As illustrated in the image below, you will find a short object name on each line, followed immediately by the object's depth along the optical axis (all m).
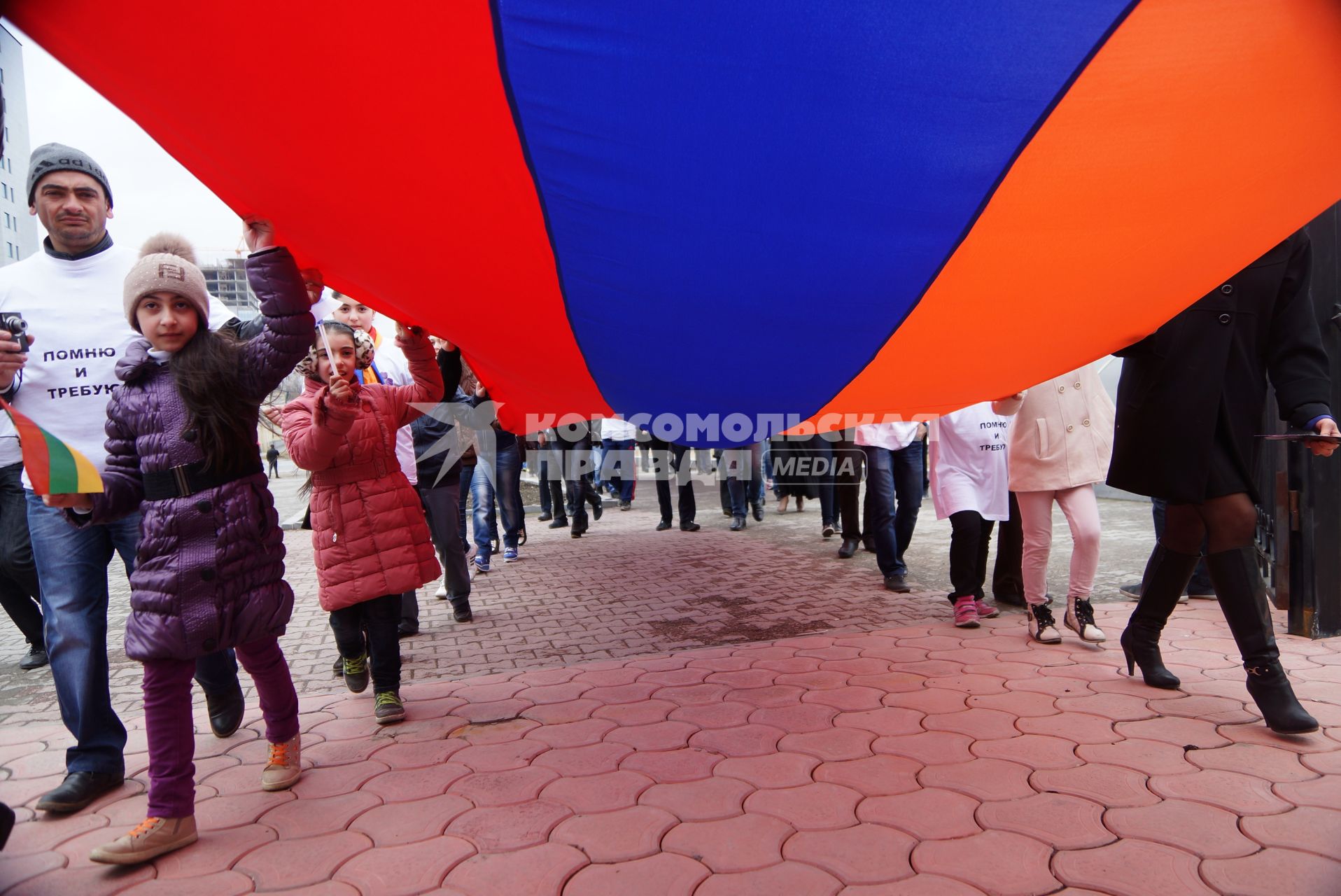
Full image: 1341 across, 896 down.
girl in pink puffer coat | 3.08
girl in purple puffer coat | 2.22
